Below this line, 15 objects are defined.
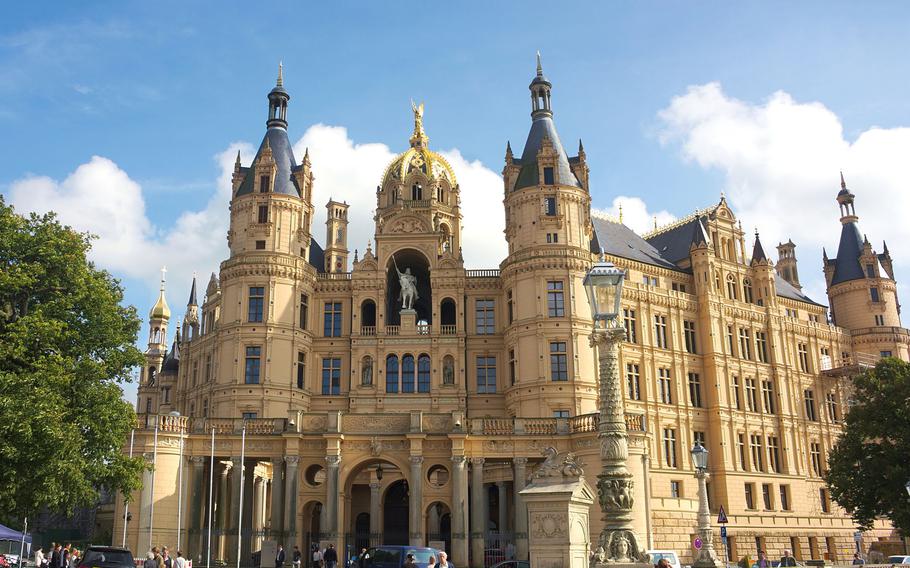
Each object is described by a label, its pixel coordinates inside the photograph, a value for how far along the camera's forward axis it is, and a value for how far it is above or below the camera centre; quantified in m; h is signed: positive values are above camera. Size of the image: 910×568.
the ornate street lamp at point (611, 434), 20.44 +1.93
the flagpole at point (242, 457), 41.28 +2.74
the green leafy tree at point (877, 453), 45.09 +3.02
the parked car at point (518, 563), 29.96 -1.67
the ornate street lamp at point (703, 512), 28.50 +0.00
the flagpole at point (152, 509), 41.10 +0.56
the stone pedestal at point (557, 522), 19.80 -0.17
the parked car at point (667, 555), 35.41 -1.79
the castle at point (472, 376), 43.41 +9.34
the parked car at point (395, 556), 26.80 -1.20
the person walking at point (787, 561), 44.81 -2.63
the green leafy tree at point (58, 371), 27.91 +5.24
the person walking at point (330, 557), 36.84 -1.65
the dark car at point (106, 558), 24.59 -1.03
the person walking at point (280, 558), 38.38 -1.74
